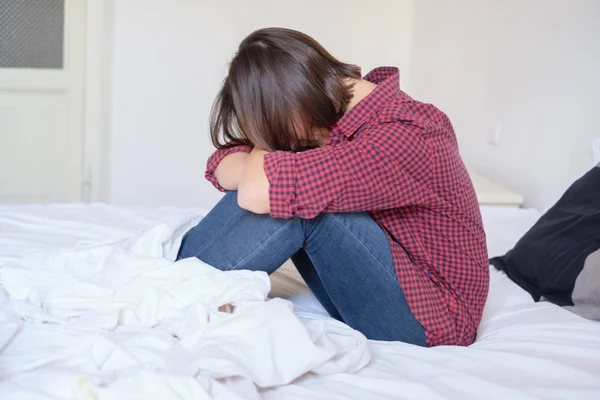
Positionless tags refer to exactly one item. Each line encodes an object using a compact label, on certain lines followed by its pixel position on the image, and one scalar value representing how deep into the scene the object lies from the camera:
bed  1.14
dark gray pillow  1.64
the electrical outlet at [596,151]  2.06
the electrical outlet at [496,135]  2.79
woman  1.31
